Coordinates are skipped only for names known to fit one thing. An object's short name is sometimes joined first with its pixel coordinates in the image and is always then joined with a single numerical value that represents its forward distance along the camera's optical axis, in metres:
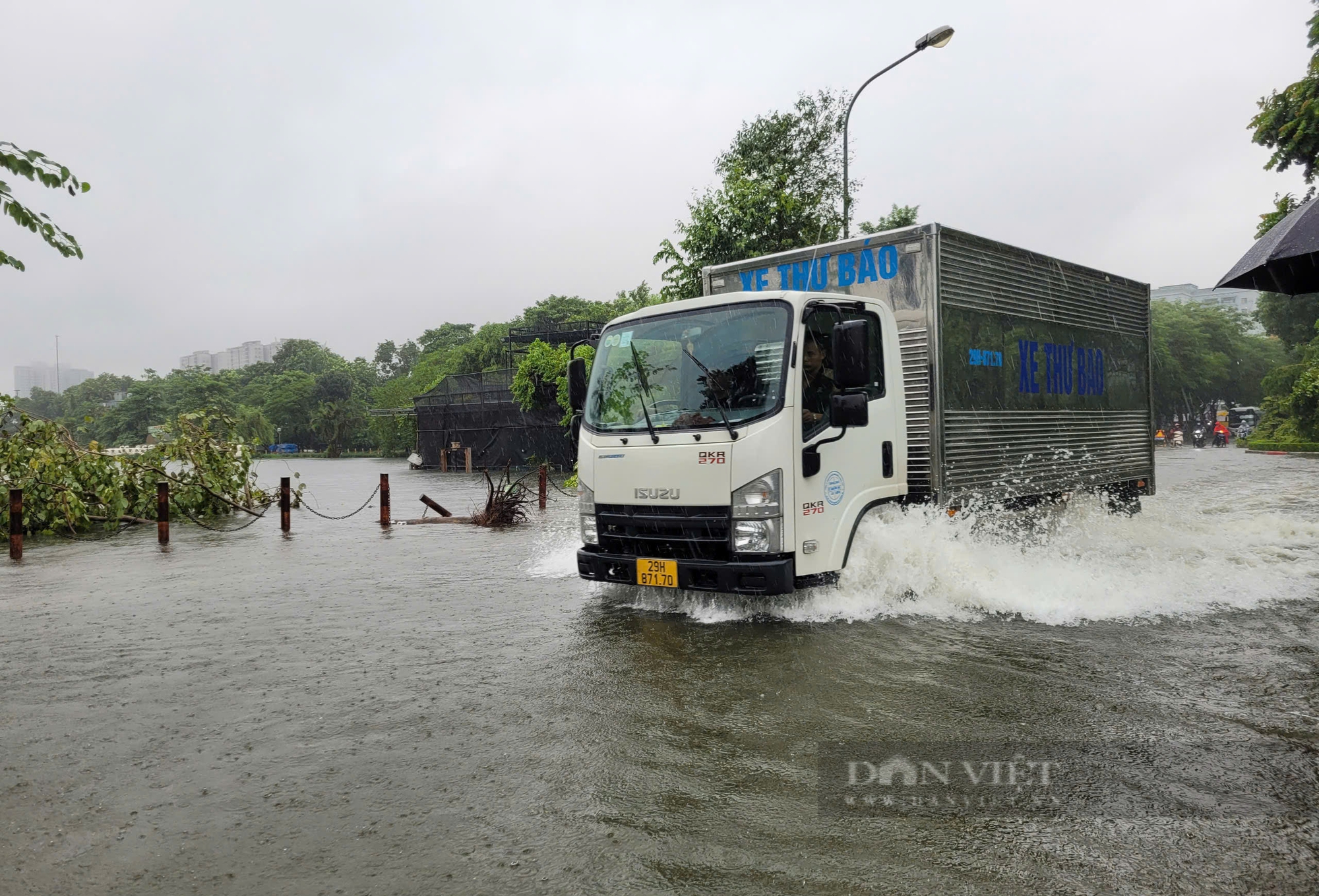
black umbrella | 6.31
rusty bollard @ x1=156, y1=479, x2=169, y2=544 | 13.27
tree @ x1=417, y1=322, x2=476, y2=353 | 101.69
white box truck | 6.24
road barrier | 11.96
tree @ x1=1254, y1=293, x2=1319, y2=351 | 54.47
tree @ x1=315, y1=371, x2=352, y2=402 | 98.94
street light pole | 16.05
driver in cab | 6.39
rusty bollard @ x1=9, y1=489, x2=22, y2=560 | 11.75
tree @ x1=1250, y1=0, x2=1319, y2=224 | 16.66
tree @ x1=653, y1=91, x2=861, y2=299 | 22.95
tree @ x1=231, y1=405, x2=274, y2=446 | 80.25
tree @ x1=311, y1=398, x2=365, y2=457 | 91.81
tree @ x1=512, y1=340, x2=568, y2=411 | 39.72
